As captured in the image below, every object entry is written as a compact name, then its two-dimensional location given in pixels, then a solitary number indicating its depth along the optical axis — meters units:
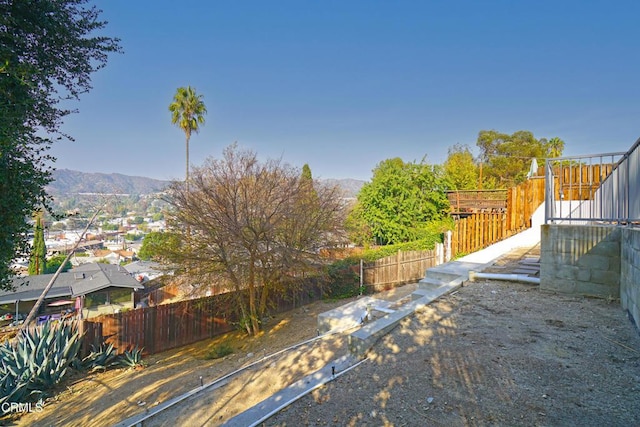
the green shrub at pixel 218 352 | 7.66
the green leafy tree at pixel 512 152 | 30.92
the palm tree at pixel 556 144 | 32.56
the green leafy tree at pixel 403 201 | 17.78
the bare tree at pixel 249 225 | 8.11
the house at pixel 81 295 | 14.19
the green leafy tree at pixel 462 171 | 26.15
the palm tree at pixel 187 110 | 19.92
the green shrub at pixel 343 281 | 12.23
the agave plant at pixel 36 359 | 5.20
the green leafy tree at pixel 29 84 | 3.71
